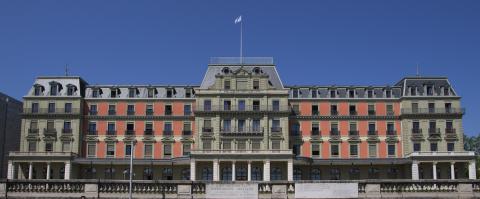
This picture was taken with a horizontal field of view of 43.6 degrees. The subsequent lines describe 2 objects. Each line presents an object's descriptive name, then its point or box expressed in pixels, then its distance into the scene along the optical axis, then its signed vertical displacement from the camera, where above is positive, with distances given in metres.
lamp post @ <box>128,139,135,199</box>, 20.19 -1.17
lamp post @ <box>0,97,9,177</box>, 88.38 +3.66
